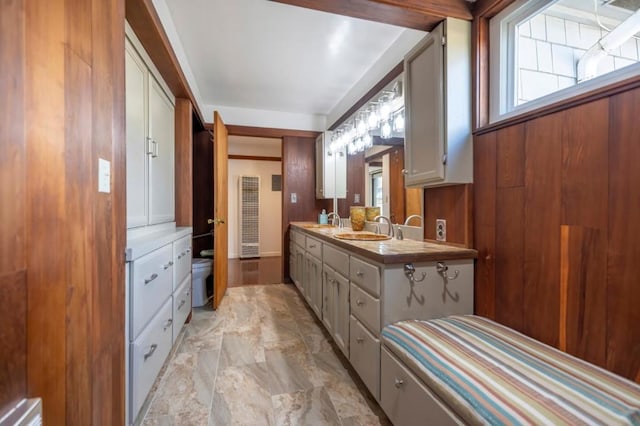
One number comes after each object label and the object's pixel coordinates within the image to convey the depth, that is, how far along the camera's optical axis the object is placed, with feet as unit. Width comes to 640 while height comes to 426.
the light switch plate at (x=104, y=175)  2.74
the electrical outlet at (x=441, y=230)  5.48
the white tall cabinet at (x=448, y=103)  4.80
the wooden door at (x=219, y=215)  8.92
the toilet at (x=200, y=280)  9.38
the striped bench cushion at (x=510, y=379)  2.26
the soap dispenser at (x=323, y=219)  11.49
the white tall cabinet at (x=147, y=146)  5.00
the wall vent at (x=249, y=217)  17.78
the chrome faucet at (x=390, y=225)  7.25
